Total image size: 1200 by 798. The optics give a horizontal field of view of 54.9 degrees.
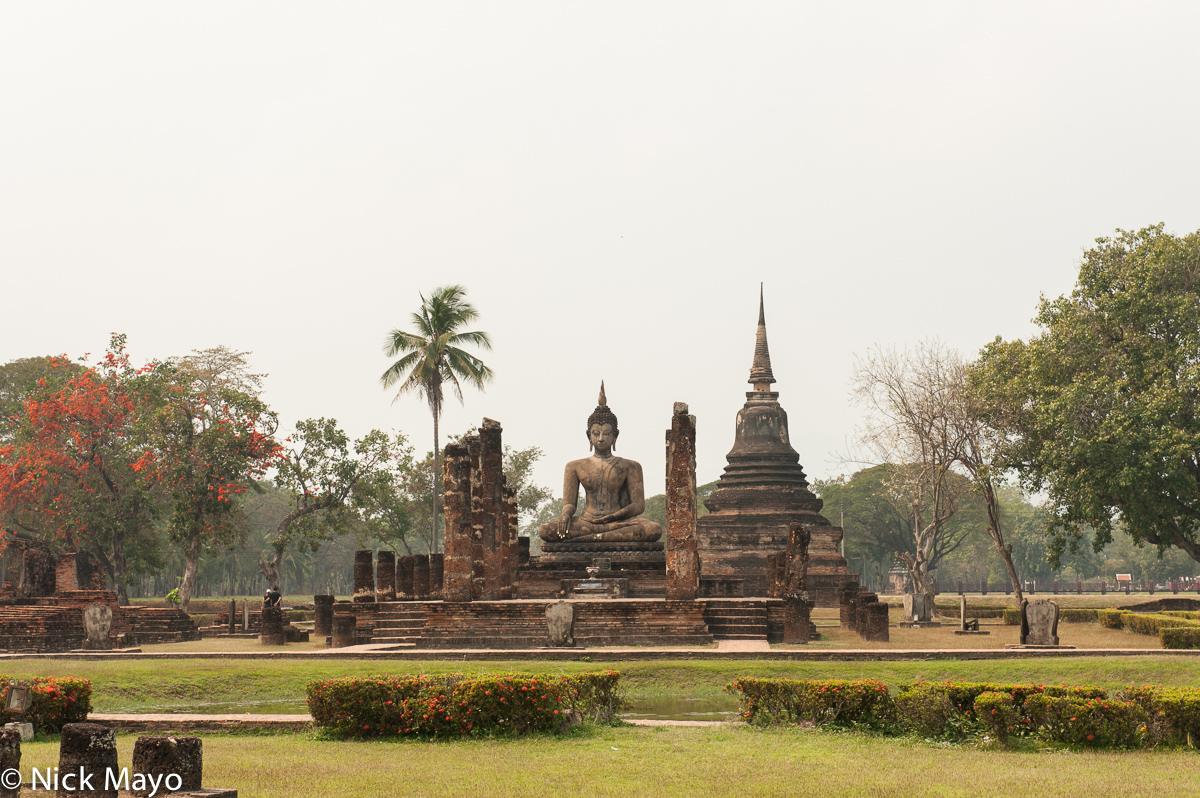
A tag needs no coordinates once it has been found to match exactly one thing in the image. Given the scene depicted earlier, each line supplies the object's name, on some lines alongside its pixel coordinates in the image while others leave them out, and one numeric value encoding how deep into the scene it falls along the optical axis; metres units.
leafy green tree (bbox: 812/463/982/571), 77.06
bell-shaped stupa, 46.69
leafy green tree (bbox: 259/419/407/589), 43.31
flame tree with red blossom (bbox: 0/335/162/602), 40.62
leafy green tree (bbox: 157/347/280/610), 39.28
